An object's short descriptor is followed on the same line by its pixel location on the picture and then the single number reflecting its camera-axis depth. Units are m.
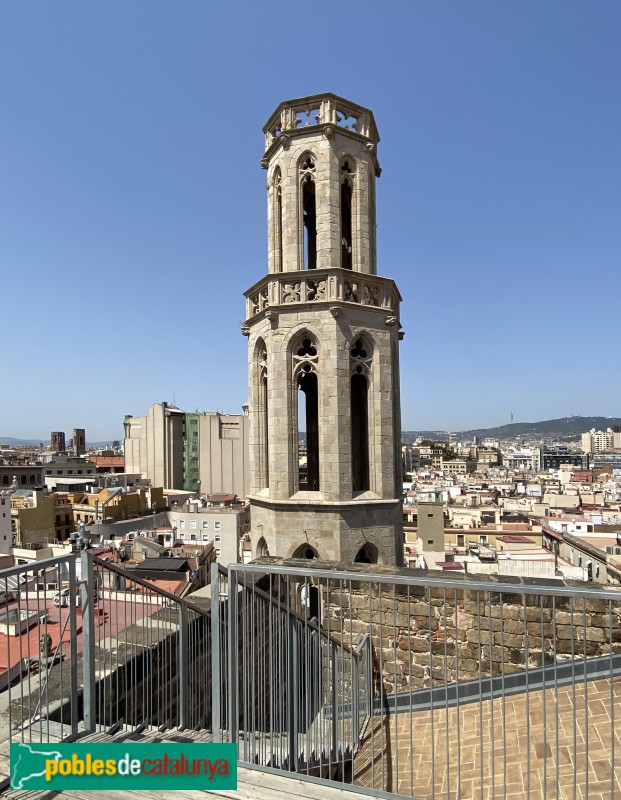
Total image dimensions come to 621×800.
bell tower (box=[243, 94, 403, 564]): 8.27
